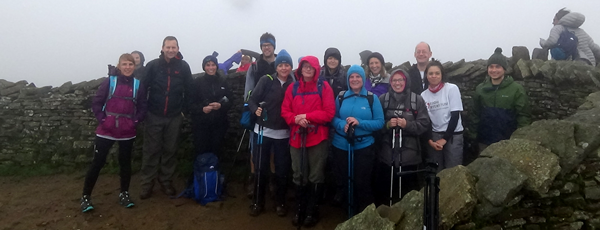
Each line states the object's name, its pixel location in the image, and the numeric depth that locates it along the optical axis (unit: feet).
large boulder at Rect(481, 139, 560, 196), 10.05
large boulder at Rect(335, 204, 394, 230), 9.58
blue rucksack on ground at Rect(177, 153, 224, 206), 17.35
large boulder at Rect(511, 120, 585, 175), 10.54
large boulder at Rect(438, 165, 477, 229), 9.26
